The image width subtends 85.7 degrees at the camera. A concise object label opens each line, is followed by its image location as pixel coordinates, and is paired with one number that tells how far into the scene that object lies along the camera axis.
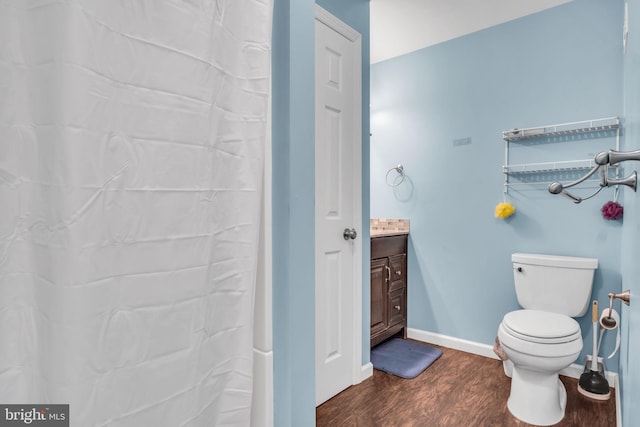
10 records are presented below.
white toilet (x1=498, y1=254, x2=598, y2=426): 1.68
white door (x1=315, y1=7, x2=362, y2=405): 1.90
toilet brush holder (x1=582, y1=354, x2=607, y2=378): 2.05
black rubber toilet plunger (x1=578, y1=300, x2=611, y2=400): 1.96
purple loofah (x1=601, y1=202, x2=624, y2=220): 2.01
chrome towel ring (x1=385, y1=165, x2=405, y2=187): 2.96
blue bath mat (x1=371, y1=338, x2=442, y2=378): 2.31
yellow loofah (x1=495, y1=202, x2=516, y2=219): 2.38
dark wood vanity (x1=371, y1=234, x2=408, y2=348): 2.49
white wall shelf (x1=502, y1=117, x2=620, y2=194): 2.08
